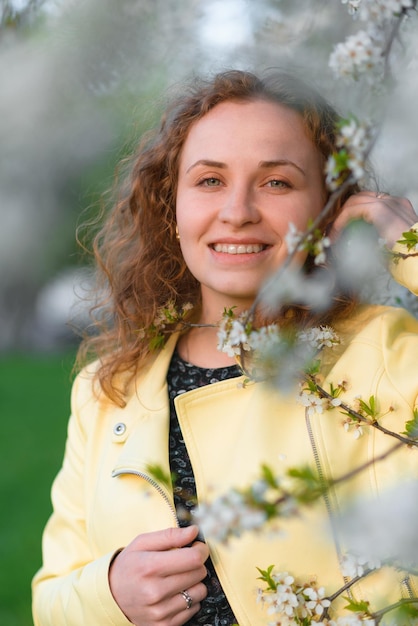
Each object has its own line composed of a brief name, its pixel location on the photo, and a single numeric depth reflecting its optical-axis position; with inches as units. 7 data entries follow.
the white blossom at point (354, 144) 39.7
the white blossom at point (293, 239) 42.8
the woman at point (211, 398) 61.0
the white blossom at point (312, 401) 56.3
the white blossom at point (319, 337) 62.2
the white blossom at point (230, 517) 31.9
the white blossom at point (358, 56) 42.5
